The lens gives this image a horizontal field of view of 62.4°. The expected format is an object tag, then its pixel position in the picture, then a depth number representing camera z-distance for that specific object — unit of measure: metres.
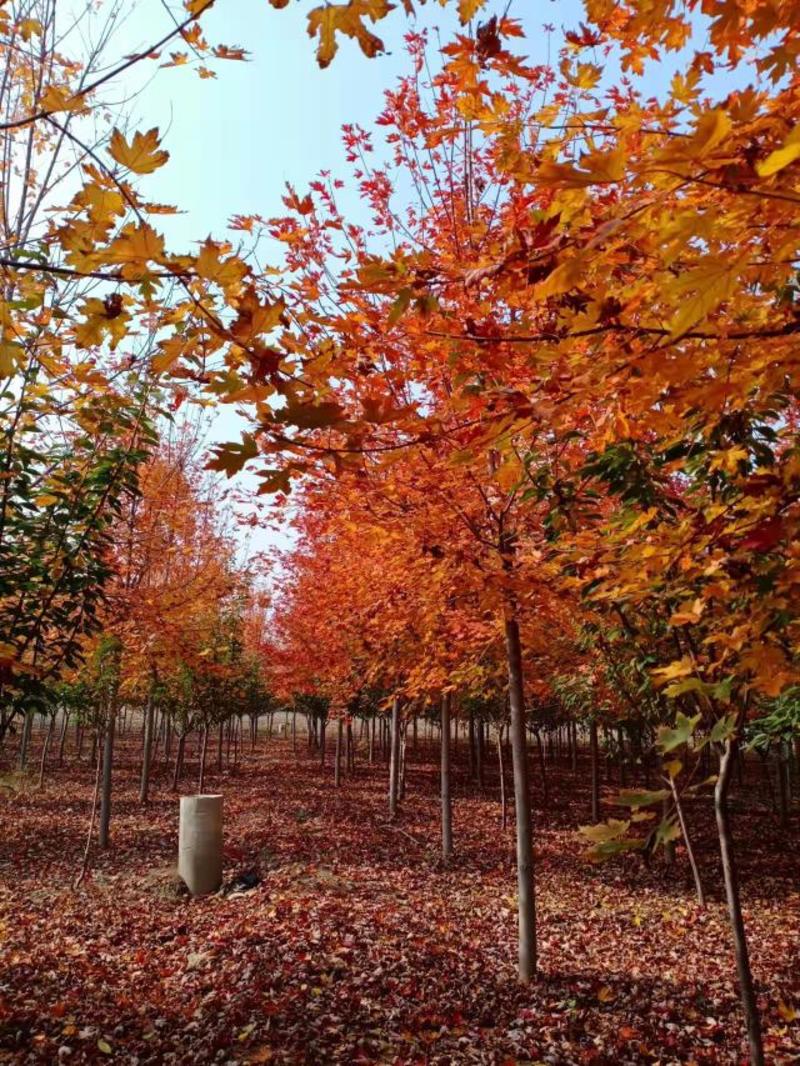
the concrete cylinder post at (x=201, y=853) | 8.26
